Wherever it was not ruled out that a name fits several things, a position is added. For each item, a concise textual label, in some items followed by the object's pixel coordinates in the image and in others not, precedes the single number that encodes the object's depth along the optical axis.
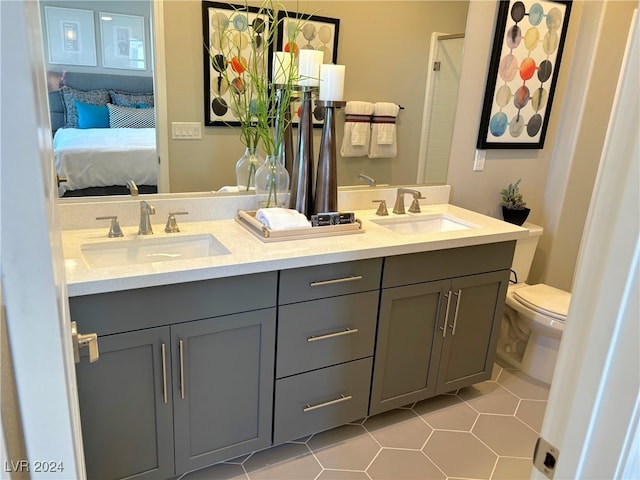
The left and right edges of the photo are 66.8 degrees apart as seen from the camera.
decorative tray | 1.83
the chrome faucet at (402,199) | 2.42
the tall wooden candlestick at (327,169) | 2.01
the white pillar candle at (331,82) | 1.92
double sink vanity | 1.51
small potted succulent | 2.81
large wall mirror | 1.79
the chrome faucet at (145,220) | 1.83
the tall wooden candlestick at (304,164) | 1.98
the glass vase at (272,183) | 2.08
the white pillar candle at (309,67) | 1.96
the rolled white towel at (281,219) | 1.86
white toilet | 2.49
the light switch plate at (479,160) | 2.72
